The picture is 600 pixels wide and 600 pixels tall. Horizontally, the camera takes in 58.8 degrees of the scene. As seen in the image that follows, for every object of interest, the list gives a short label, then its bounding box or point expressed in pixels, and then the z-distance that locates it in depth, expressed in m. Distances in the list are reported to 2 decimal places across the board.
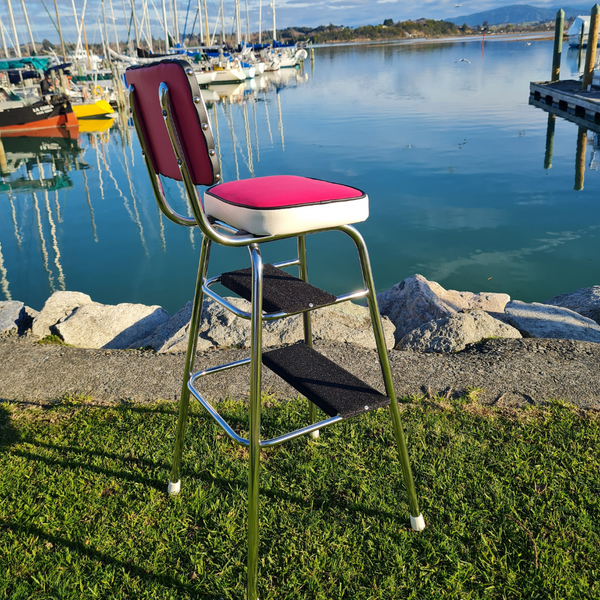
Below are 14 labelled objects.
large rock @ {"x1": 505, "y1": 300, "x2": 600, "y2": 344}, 4.46
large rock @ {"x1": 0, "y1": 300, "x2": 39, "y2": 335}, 4.62
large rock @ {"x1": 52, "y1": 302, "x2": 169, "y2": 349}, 4.89
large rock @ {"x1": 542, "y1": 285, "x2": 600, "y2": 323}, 5.58
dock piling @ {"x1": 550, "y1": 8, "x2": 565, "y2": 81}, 22.30
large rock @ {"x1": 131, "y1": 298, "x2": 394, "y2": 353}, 4.12
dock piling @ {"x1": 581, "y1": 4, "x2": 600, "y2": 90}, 16.65
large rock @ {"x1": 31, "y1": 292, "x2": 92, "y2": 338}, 4.81
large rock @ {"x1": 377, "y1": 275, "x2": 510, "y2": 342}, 5.15
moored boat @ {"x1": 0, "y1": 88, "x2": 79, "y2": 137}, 22.59
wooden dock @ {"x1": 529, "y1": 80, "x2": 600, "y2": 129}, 16.53
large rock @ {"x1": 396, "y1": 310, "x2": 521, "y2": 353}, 4.00
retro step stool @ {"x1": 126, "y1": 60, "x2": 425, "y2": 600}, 1.54
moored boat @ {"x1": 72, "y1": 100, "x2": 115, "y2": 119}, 26.36
